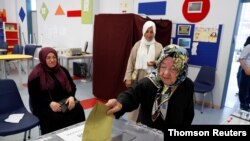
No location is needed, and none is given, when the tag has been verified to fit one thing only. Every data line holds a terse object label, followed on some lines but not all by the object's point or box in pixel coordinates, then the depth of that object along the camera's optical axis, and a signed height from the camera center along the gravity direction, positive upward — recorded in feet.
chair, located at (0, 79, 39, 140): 6.57 -2.71
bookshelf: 27.78 -0.20
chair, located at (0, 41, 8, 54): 22.67 -1.50
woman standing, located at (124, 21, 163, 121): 9.24 -0.76
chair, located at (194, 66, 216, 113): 12.15 -2.36
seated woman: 7.13 -2.18
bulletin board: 12.38 -0.03
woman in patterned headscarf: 4.13 -1.08
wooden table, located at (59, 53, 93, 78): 17.11 -1.82
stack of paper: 6.86 -2.84
